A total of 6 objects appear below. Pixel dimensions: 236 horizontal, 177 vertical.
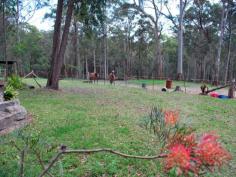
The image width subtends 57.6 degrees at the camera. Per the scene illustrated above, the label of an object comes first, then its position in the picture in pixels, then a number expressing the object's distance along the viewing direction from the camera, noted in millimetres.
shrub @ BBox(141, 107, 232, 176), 913
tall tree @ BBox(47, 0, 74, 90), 10719
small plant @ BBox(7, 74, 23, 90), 9394
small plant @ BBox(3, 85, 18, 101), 5924
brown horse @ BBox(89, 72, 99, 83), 19135
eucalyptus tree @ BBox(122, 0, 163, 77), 24202
